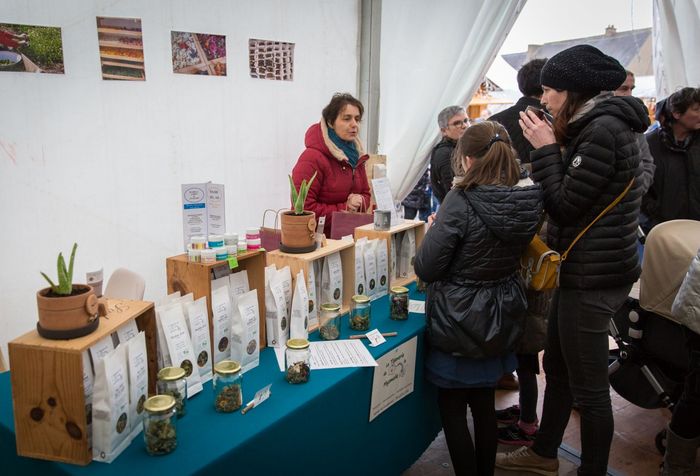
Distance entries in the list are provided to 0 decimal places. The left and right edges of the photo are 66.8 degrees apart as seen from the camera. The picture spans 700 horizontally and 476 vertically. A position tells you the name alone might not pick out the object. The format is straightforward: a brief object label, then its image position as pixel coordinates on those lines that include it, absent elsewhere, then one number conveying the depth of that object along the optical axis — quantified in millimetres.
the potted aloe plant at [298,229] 1758
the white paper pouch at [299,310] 1675
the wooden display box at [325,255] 1729
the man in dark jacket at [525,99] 2533
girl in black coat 1614
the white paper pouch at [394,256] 2289
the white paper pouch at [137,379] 1158
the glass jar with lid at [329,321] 1747
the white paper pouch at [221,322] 1433
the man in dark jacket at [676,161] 2562
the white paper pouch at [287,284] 1670
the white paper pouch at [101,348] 1104
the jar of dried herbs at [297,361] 1443
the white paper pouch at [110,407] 1062
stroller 1951
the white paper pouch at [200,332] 1355
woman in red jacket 2719
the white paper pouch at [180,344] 1284
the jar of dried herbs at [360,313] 1842
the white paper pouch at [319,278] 1895
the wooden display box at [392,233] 2182
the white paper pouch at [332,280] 1896
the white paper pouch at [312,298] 1811
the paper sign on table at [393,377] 1656
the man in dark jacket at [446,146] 3000
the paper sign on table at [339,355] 1562
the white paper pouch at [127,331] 1205
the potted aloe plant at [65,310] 1064
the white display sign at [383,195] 2236
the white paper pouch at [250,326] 1482
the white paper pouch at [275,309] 1615
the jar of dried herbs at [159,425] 1107
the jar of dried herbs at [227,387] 1286
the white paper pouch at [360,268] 1996
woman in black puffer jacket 1622
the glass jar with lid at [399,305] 1934
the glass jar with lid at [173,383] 1208
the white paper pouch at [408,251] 2387
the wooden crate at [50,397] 1047
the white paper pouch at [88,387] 1077
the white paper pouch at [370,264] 2051
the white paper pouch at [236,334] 1470
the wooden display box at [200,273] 1427
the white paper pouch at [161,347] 1282
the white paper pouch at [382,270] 2133
